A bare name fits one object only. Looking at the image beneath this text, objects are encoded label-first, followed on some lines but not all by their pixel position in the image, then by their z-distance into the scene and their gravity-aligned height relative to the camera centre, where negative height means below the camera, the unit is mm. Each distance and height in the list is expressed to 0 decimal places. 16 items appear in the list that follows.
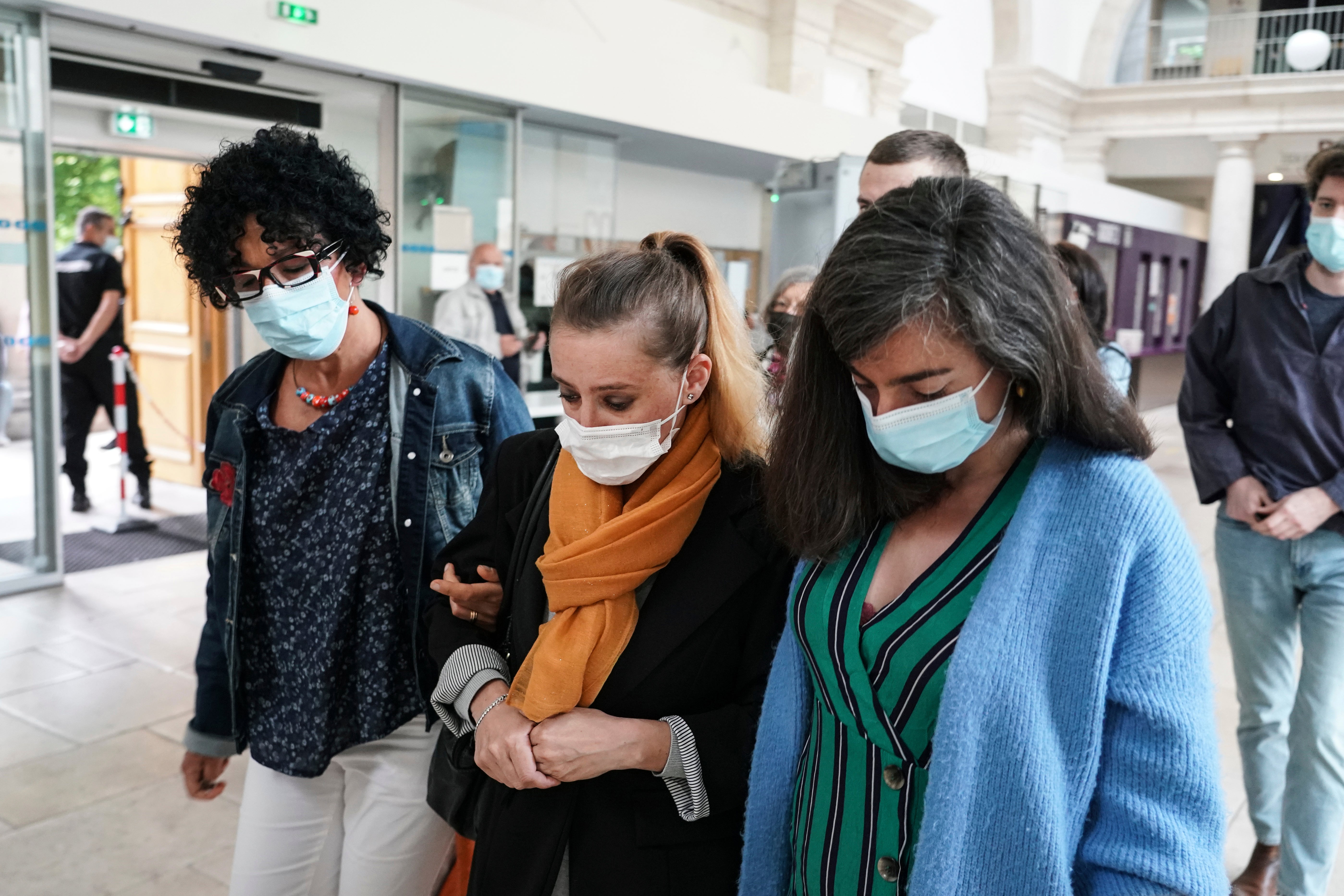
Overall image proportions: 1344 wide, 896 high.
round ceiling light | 19031 +5470
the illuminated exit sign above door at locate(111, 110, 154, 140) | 6746 +1141
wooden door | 8930 -256
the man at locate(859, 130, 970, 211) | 2809 +470
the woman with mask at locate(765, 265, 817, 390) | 3031 +81
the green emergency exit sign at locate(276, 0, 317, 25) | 6121 +1744
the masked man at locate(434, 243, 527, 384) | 7750 +23
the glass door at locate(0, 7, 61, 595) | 5645 -86
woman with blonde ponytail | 1638 -499
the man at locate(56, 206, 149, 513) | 7859 -230
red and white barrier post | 7719 -831
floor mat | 6988 -1728
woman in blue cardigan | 1229 -333
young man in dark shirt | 2953 -480
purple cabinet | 16406 +1240
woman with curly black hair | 2057 -436
